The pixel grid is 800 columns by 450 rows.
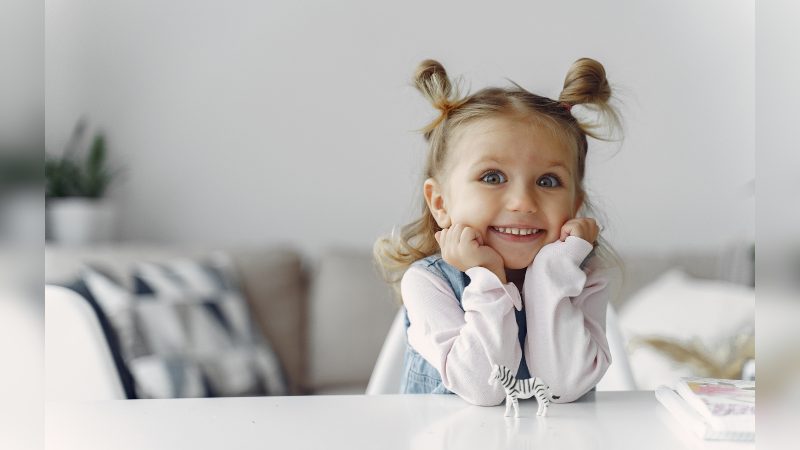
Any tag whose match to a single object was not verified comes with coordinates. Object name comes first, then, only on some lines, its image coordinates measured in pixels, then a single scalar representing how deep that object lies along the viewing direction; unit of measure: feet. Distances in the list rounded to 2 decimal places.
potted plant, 9.34
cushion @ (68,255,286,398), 7.83
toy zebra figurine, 2.68
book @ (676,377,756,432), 2.37
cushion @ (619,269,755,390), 7.05
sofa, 8.81
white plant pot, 9.32
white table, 2.31
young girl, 2.84
